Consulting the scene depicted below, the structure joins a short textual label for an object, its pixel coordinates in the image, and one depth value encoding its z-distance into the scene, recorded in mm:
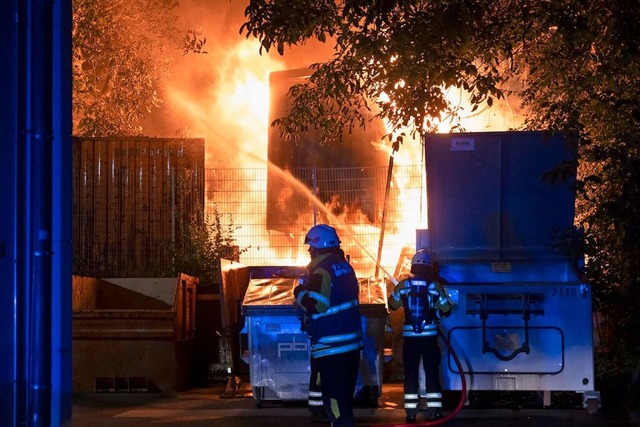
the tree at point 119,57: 17125
